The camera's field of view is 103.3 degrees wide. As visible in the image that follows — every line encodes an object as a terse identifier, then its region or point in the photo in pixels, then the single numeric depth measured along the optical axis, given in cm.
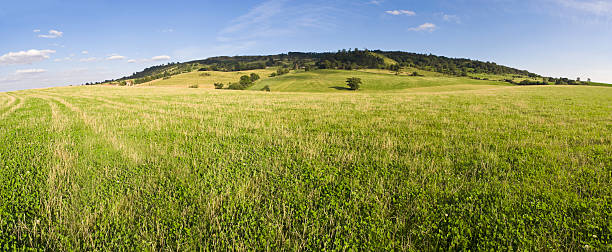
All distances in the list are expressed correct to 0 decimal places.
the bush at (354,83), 9575
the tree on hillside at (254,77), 14150
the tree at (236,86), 11654
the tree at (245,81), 12438
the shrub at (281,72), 15660
